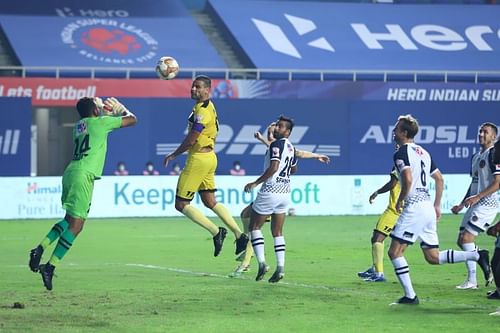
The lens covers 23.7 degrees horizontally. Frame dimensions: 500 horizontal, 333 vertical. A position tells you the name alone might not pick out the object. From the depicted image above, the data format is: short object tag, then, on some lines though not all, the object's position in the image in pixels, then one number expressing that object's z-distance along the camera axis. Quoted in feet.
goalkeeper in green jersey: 49.47
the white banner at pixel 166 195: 103.09
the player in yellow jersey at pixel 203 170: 55.31
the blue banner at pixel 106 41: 136.12
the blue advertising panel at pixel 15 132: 109.81
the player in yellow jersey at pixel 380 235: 55.47
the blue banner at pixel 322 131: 120.78
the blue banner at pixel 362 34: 146.82
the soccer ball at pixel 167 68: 57.98
